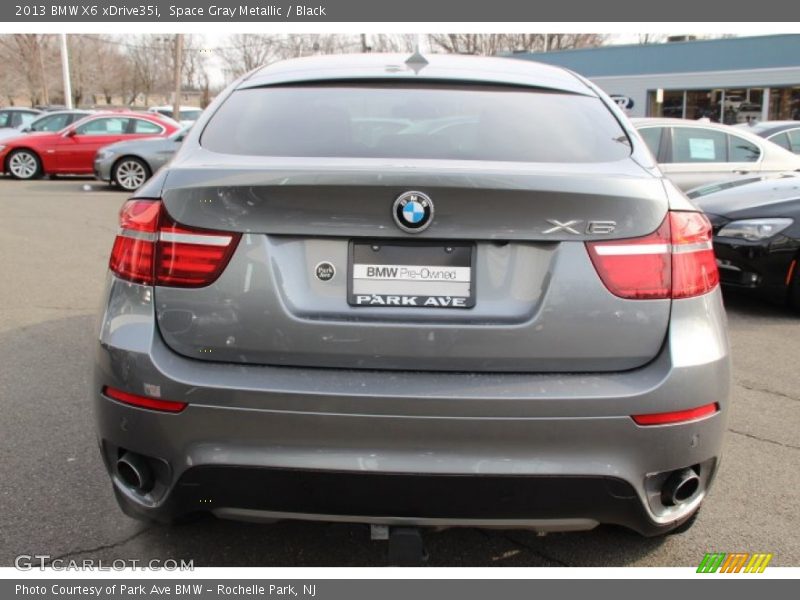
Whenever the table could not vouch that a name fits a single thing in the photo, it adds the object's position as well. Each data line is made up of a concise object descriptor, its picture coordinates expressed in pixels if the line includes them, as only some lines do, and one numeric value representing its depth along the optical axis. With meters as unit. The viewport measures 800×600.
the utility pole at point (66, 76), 32.94
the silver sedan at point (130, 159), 15.29
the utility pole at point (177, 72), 32.03
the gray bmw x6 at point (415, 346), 2.15
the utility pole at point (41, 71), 49.75
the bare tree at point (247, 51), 53.56
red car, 16.70
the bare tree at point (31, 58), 52.53
